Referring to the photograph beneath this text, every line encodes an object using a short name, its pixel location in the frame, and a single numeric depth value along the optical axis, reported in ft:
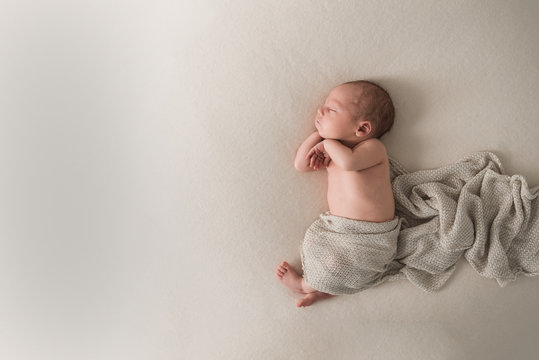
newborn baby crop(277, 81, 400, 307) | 5.43
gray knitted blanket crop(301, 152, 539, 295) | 5.51
